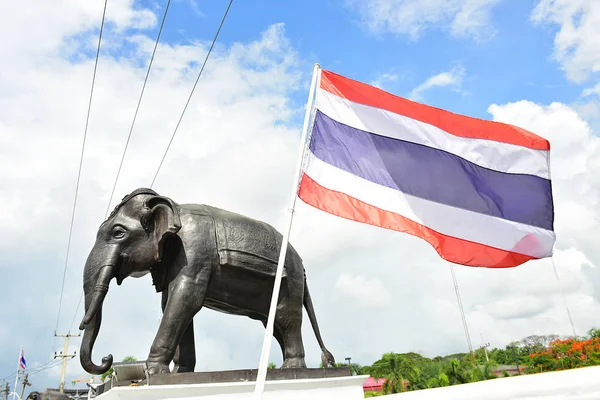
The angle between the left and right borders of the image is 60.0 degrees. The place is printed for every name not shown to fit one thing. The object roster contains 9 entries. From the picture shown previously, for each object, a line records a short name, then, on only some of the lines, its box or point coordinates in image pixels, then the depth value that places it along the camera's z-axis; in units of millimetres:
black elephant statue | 5980
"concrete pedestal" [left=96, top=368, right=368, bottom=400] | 5305
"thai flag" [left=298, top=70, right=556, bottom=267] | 5609
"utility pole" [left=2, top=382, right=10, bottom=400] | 57094
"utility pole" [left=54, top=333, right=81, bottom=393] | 38303
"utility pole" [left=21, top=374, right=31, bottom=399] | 47675
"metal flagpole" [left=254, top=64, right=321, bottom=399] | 4406
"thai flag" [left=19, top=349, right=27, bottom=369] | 36772
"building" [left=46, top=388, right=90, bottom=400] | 50531
